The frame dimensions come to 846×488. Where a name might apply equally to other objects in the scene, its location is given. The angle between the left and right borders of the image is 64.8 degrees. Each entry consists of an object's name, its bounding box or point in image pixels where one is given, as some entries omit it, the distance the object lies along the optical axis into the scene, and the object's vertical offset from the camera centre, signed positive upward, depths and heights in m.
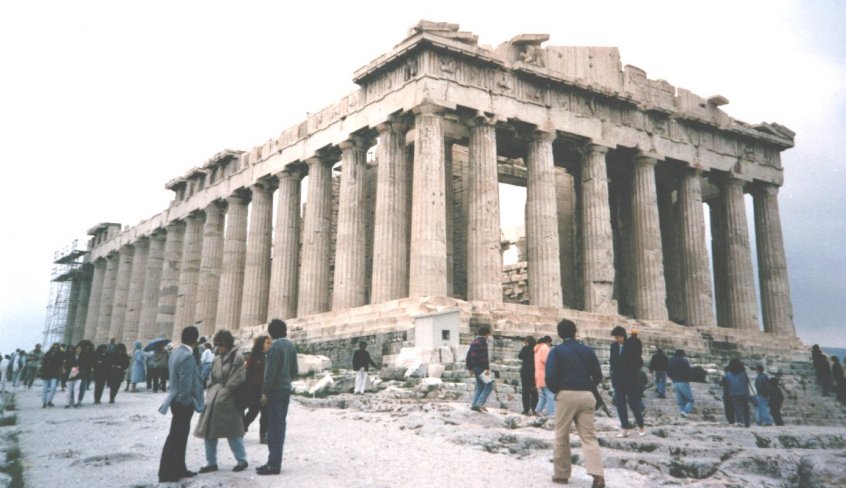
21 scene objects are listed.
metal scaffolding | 50.89 +7.68
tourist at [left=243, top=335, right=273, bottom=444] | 7.43 +0.14
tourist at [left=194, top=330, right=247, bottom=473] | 6.91 -0.27
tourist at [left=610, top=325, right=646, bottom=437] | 9.61 +0.15
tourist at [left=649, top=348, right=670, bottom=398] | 15.33 +0.42
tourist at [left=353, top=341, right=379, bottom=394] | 14.66 +0.39
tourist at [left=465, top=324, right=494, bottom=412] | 11.91 +0.30
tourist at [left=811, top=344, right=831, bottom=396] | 20.08 +0.63
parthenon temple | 22.98 +7.44
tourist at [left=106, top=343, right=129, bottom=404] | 14.95 +0.26
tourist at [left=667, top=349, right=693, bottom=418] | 13.71 +0.24
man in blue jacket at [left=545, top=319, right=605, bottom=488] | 6.84 -0.10
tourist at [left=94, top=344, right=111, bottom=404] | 14.62 +0.21
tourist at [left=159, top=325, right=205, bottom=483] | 6.68 -0.25
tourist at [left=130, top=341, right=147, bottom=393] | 18.08 +0.33
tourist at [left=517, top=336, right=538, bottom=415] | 12.23 +0.23
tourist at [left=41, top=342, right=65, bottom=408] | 14.61 +0.15
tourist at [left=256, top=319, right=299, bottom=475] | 7.03 -0.09
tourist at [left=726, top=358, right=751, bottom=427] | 13.30 +0.02
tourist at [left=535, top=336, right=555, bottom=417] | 12.02 +0.12
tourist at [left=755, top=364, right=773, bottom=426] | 13.88 -0.18
